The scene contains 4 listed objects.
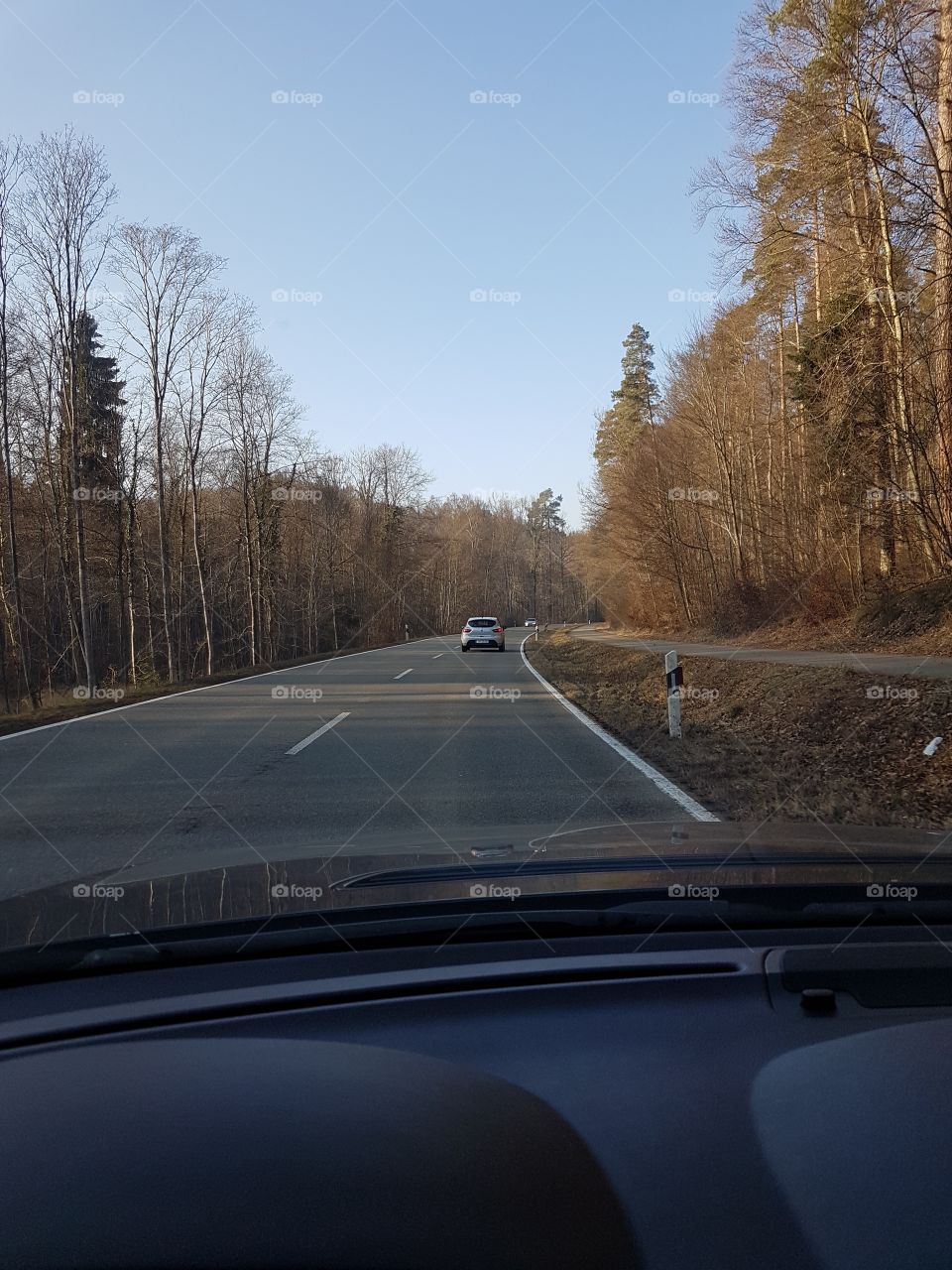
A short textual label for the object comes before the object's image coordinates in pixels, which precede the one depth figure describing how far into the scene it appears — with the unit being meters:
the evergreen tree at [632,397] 65.81
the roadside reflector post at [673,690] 12.48
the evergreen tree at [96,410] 32.16
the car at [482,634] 41.50
